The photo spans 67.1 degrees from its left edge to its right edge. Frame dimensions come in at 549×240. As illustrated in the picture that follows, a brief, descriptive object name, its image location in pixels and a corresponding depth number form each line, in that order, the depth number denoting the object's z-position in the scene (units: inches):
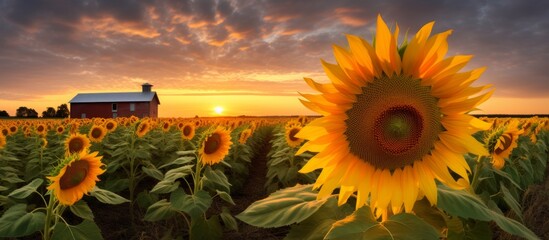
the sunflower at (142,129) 370.9
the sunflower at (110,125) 495.9
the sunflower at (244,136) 415.6
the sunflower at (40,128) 483.0
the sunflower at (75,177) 137.9
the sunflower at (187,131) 358.2
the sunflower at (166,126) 525.8
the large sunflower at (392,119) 68.6
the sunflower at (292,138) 302.5
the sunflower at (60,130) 468.6
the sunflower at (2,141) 312.2
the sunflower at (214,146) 211.5
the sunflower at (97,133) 364.2
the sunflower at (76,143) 274.6
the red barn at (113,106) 2395.4
